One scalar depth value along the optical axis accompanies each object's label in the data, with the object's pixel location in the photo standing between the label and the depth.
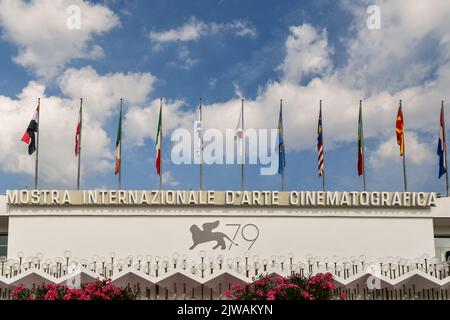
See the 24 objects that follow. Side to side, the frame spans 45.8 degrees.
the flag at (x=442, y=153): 32.00
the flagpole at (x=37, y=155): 30.17
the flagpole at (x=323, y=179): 31.26
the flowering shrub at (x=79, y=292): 16.81
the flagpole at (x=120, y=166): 30.70
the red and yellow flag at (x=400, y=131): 31.98
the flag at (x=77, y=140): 30.91
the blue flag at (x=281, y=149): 31.62
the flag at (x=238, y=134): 31.71
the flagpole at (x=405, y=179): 31.55
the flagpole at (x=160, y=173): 30.43
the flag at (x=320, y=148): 31.64
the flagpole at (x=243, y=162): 30.89
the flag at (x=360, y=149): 31.92
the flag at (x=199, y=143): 31.55
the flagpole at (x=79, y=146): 30.30
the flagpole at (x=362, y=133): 31.59
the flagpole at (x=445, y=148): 31.97
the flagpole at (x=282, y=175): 31.03
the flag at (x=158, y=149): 30.74
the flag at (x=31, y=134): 30.17
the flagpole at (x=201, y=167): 31.00
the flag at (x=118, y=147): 30.81
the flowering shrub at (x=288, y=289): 17.33
